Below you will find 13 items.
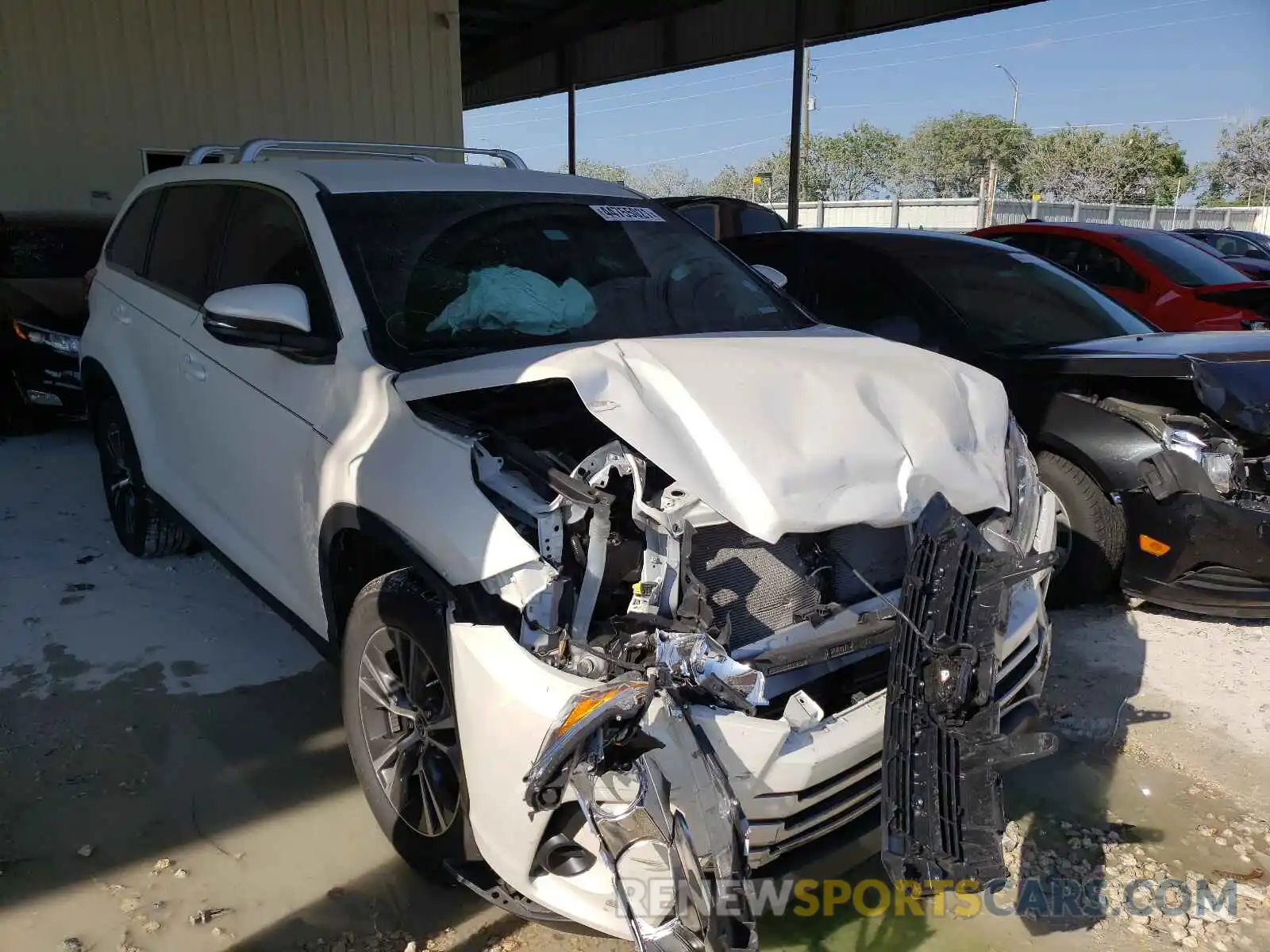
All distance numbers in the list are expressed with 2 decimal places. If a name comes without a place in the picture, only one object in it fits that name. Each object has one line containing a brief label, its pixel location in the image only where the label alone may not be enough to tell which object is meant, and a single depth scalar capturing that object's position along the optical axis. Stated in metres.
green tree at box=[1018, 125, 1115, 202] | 51.41
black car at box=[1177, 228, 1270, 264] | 17.31
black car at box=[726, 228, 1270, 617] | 3.61
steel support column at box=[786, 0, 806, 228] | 13.58
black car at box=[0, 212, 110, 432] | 6.46
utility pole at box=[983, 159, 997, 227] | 27.88
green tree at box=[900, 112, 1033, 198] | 57.19
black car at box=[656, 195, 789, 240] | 10.77
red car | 7.44
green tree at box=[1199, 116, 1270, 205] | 51.66
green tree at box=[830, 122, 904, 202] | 62.16
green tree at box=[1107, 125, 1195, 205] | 50.28
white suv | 1.94
